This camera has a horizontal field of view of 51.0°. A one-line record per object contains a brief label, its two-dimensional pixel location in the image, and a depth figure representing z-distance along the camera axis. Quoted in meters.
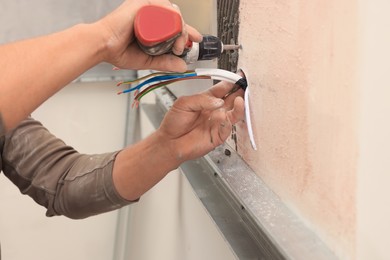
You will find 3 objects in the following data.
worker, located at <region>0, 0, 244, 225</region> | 0.43
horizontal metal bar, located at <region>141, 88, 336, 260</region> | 0.52
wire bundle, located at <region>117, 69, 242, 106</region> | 0.62
